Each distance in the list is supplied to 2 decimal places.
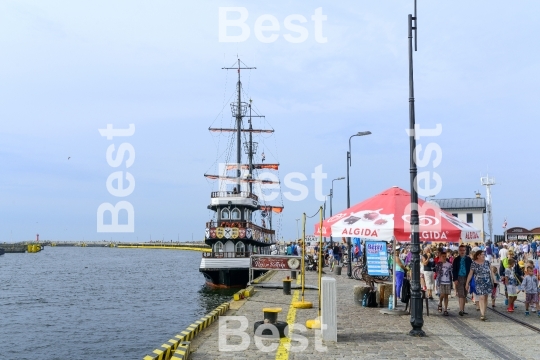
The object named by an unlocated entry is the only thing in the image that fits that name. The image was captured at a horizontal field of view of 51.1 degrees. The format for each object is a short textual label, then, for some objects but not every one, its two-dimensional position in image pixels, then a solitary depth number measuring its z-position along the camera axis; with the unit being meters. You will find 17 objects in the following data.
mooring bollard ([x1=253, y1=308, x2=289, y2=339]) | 11.84
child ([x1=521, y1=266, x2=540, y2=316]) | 15.05
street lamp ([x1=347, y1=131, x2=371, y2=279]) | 28.18
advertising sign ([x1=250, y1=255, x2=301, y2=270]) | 23.84
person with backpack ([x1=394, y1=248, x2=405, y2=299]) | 15.41
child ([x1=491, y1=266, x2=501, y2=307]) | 17.14
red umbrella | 13.69
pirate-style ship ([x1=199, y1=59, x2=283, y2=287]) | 36.38
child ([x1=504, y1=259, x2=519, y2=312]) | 15.70
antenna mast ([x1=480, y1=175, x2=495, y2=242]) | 68.56
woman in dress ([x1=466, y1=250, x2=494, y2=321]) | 14.07
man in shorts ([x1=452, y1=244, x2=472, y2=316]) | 14.63
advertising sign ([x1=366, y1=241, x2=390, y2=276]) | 23.47
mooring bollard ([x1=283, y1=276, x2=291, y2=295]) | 21.94
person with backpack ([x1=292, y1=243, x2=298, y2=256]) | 40.10
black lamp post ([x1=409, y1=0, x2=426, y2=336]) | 11.97
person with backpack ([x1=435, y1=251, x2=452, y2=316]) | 15.13
